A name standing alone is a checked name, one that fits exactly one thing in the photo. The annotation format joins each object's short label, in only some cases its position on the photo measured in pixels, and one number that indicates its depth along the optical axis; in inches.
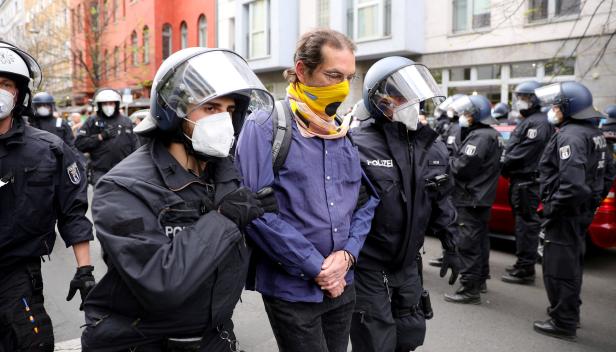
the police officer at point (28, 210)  104.5
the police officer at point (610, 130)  278.0
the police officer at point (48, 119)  353.1
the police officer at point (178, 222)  70.2
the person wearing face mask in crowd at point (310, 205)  96.0
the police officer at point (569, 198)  179.3
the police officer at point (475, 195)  220.8
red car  257.3
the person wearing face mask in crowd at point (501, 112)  448.1
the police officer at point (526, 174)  249.3
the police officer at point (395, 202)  120.6
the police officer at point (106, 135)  297.3
